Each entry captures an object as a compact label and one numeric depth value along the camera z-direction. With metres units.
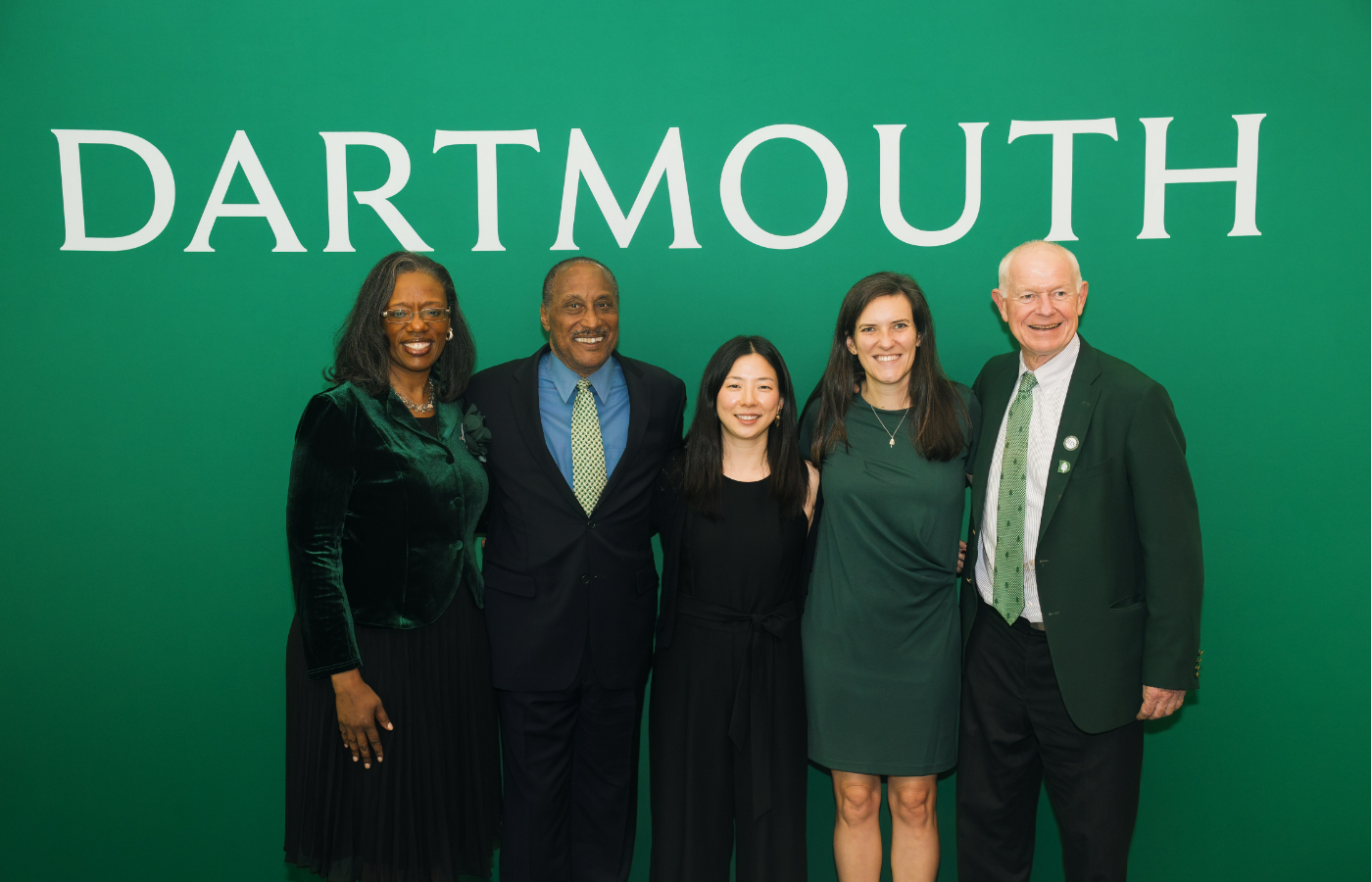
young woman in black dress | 2.38
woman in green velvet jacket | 2.13
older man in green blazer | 2.19
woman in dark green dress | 2.36
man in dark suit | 2.38
